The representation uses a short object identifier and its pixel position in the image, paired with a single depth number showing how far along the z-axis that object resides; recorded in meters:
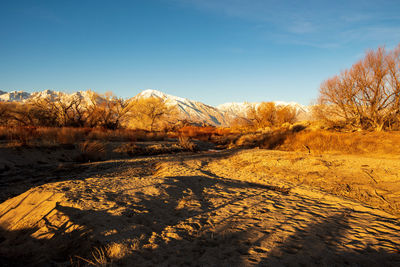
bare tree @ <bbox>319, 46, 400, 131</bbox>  12.63
